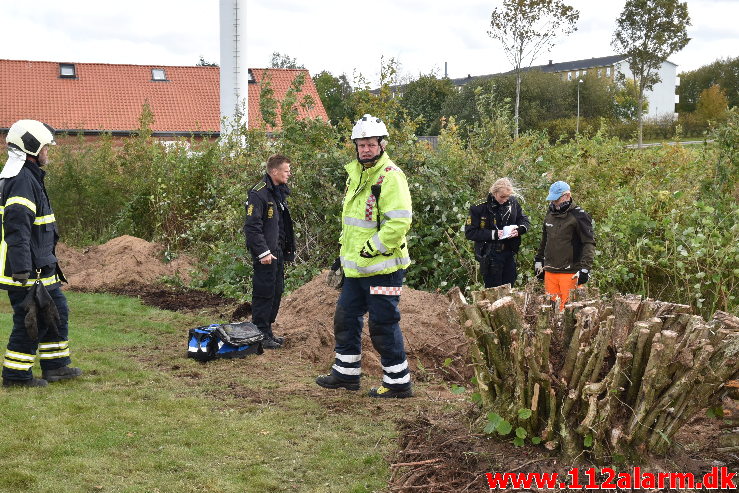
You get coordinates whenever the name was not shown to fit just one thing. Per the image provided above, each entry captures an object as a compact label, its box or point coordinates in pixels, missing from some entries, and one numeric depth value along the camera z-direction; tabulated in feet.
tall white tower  73.51
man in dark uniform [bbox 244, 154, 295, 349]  26.63
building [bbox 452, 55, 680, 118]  262.26
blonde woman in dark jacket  28.43
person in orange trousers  26.86
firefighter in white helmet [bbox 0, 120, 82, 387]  20.80
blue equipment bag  25.58
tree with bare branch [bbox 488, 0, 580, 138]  124.47
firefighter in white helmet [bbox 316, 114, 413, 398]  20.07
